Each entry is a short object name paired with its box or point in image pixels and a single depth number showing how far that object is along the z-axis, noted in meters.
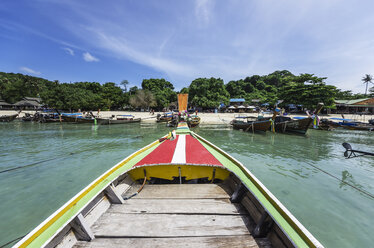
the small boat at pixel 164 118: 31.78
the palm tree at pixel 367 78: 72.80
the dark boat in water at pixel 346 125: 22.57
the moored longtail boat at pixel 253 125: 19.27
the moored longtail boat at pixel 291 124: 18.38
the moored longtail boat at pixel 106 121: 29.20
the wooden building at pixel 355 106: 42.12
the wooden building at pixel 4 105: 60.16
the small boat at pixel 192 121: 24.42
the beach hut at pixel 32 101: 60.38
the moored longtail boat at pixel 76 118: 30.91
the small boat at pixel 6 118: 34.16
